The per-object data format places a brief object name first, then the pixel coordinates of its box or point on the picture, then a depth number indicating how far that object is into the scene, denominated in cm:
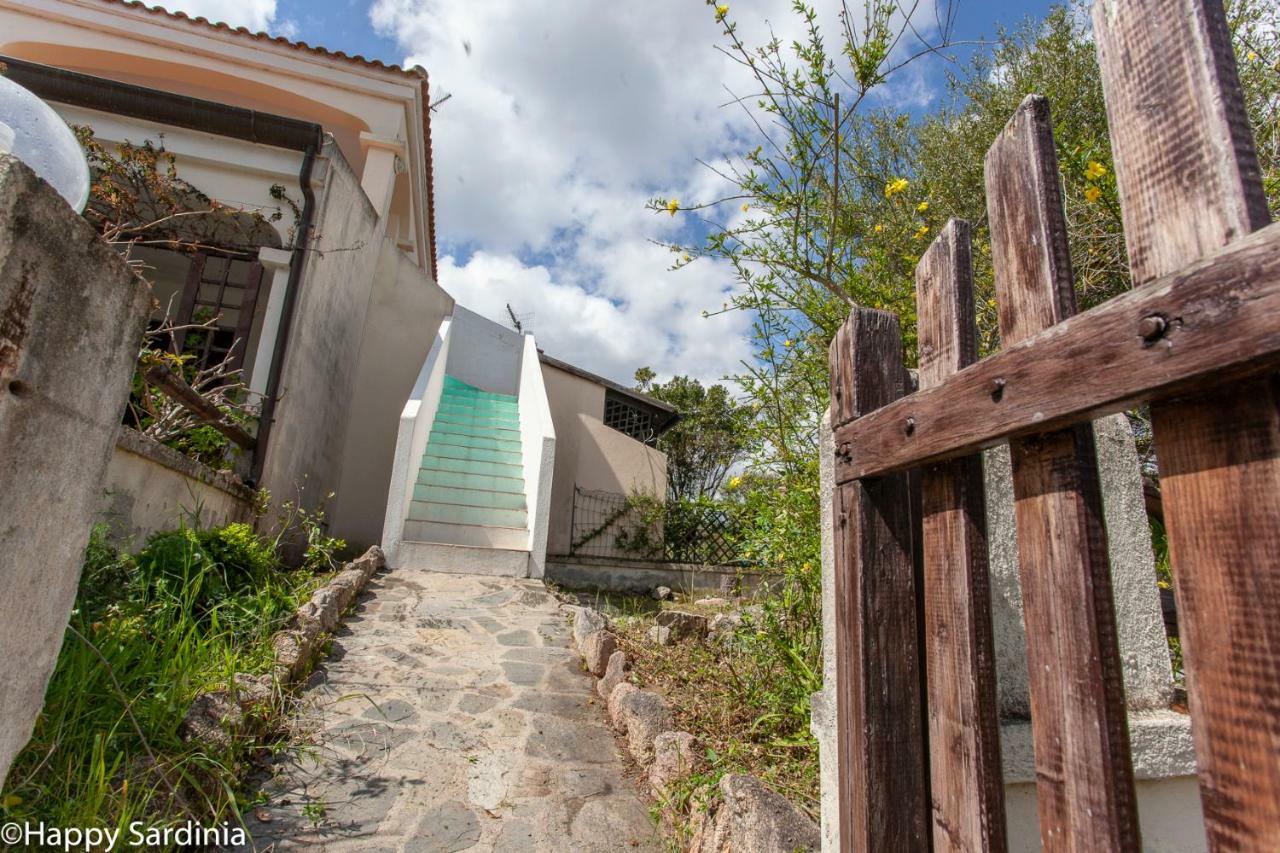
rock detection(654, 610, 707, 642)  481
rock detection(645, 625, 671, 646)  453
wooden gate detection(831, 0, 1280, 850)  70
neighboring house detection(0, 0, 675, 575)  635
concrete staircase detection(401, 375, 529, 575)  648
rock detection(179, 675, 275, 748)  234
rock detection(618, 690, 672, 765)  285
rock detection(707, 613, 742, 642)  396
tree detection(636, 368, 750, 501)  1830
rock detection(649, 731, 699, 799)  245
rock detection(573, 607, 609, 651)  441
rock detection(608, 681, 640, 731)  322
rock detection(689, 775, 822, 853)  175
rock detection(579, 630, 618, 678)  391
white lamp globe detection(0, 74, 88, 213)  133
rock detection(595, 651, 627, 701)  357
